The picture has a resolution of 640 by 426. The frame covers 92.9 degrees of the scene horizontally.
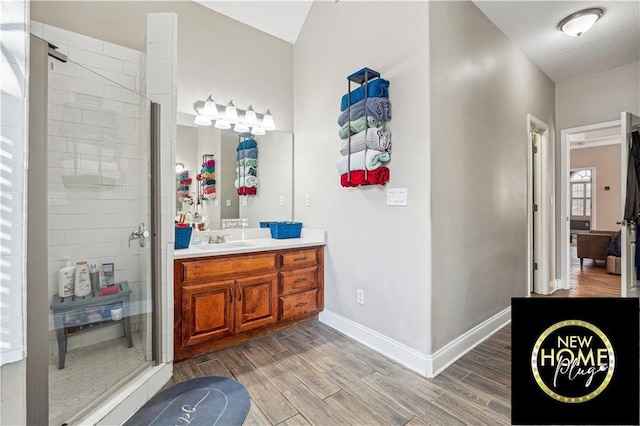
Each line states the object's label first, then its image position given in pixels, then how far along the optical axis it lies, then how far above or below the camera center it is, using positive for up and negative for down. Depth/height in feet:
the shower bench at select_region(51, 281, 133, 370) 4.94 -1.82
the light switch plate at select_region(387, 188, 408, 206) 6.97 +0.41
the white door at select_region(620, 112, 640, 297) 9.48 -0.96
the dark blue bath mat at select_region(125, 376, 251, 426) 5.09 -3.43
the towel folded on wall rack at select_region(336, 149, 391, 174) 7.16 +1.32
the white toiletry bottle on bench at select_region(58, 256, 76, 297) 5.08 -1.12
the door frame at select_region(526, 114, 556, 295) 11.86 -0.31
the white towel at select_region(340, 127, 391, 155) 7.06 +1.76
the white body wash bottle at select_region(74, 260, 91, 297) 5.55 -1.22
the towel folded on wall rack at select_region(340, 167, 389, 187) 7.20 +0.89
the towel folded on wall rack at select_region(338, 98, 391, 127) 7.05 +2.49
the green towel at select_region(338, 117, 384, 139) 7.20 +2.17
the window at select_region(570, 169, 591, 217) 28.17 +1.92
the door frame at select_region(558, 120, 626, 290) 12.52 +0.18
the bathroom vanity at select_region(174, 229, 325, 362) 6.95 -1.95
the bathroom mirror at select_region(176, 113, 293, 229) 8.73 +1.31
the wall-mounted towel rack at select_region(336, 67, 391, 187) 7.11 +2.04
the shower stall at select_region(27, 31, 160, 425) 4.61 -0.26
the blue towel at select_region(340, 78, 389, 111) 7.14 +2.98
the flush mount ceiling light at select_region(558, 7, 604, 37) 7.98 +5.13
